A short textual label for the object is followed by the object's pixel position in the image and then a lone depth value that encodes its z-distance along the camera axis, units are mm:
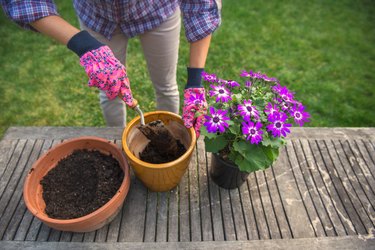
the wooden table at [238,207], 1400
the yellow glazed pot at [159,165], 1370
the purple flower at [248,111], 1262
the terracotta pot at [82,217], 1299
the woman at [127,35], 1382
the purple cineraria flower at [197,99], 1362
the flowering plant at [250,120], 1263
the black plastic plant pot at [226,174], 1490
